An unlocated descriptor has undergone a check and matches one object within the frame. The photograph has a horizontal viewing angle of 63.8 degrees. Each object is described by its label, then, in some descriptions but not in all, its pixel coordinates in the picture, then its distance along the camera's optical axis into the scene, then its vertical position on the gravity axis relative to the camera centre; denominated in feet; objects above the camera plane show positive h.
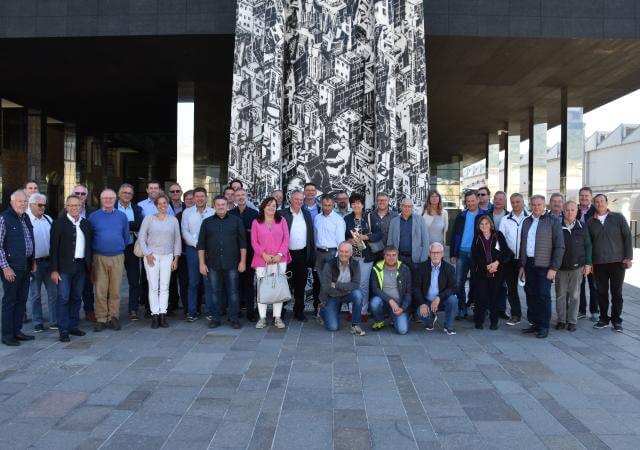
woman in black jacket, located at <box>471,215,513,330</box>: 22.26 -2.18
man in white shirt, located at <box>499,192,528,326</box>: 23.15 -1.10
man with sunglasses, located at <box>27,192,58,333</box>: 21.47 -2.15
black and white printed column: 29.14 +6.89
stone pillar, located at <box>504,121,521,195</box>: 75.66 +8.15
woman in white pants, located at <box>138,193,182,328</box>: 21.98 -1.63
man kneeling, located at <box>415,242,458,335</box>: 21.56 -3.10
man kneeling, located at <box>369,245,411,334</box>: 21.42 -3.04
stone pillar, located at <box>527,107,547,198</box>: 63.62 +7.39
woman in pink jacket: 22.03 -1.21
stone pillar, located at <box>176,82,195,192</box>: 47.91 +7.70
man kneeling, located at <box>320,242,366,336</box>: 21.68 -3.01
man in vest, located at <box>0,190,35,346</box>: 18.74 -1.84
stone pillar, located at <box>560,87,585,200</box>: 53.78 +7.13
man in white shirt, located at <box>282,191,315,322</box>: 23.25 -1.31
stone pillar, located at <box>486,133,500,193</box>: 83.82 +9.11
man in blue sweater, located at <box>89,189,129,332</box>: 21.40 -1.73
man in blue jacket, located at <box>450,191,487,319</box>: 24.35 -1.10
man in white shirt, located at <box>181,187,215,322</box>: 23.52 -1.26
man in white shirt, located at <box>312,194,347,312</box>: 23.29 -0.71
